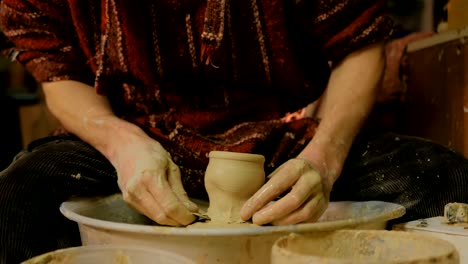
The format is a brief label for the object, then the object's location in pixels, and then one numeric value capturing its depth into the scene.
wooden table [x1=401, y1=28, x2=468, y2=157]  2.35
